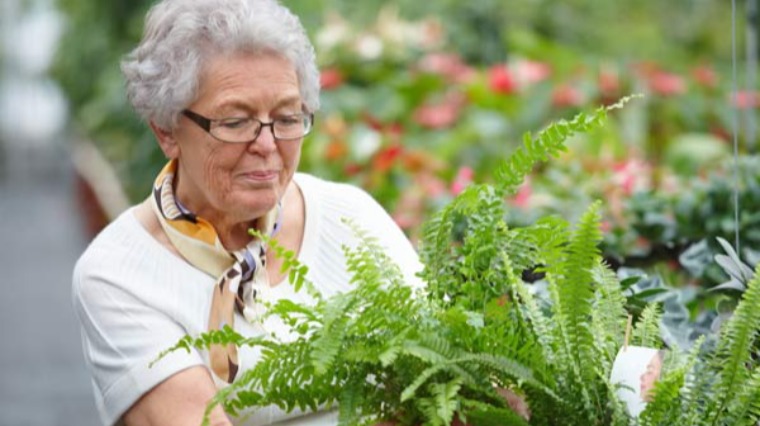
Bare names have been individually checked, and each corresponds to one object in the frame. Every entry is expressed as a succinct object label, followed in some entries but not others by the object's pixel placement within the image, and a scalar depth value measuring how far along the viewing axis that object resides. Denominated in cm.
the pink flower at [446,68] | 1312
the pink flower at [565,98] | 1215
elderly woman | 376
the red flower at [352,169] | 1075
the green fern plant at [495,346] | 299
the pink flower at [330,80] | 1308
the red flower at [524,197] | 771
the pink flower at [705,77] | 1395
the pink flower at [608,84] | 1262
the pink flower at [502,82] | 1228
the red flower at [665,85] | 1319
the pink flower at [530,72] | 1248
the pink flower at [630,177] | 775
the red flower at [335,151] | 1092
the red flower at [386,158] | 1024
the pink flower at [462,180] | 798
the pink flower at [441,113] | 1215
